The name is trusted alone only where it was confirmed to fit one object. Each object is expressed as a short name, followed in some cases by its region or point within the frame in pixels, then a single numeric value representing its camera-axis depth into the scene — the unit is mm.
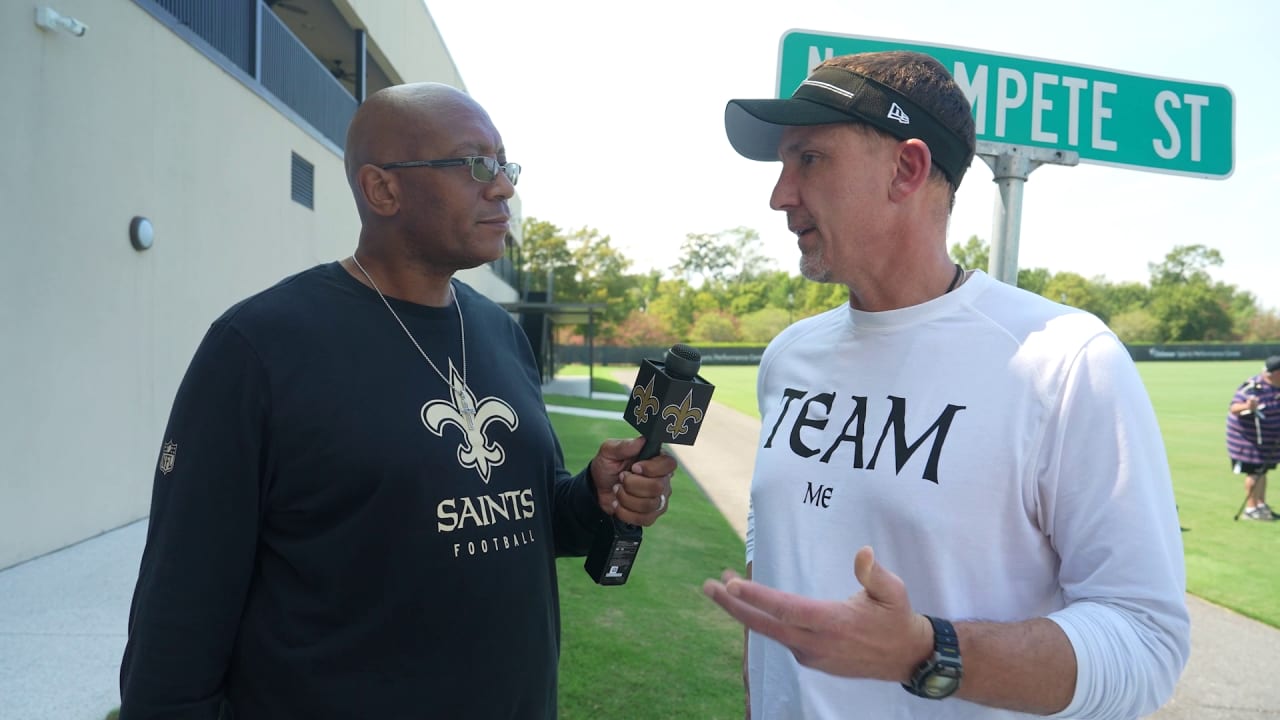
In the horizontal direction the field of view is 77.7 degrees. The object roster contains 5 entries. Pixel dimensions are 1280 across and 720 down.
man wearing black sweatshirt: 1748
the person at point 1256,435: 9734
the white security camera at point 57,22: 5547
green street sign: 2975
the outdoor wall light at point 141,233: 6836
